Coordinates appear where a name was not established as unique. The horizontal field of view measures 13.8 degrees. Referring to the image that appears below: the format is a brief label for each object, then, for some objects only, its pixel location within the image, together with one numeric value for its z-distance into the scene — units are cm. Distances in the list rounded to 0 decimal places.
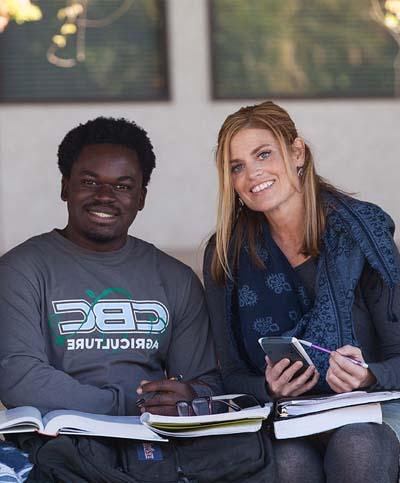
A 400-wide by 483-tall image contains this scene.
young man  451
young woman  464
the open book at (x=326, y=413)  426
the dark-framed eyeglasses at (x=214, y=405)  443
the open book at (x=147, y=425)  407
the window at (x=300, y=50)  1298
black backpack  409
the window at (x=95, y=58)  1279
